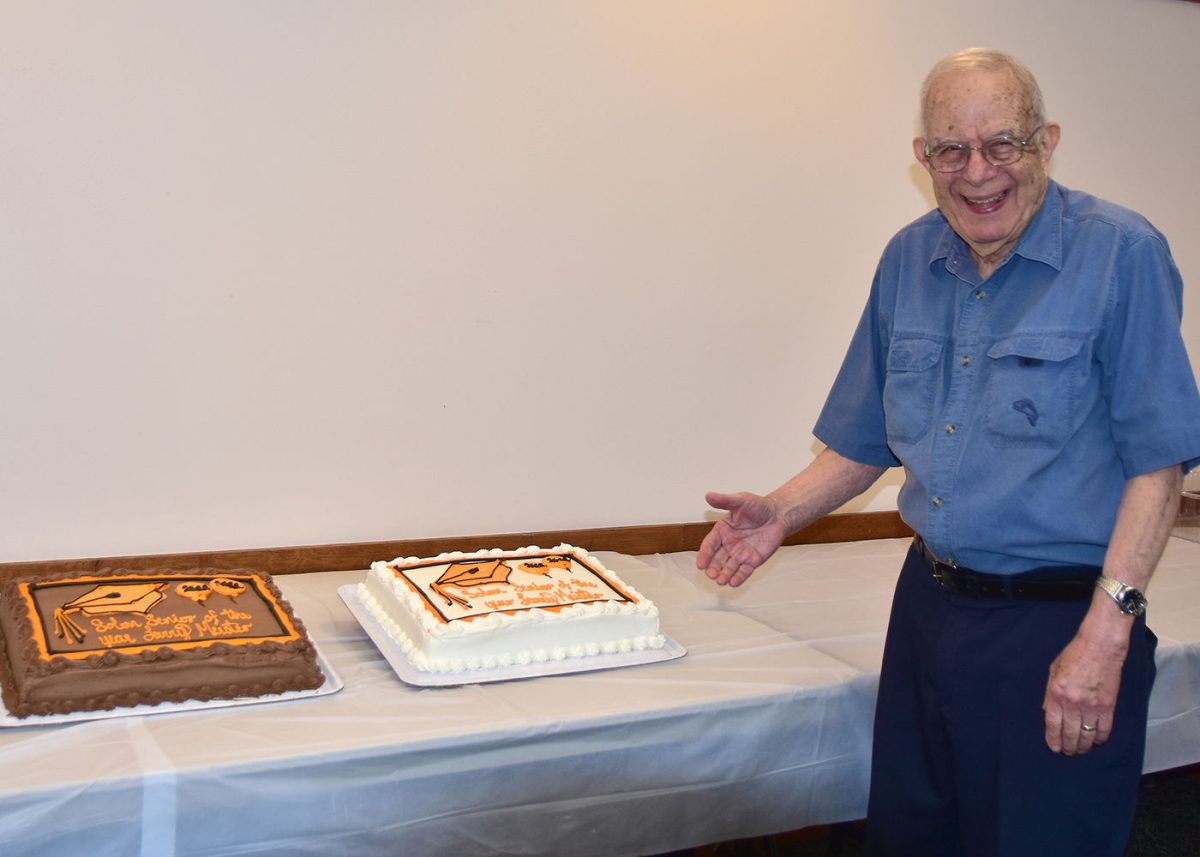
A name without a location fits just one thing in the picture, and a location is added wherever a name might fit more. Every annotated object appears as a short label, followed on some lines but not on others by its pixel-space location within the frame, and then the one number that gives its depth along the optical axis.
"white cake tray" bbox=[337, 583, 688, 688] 1.66
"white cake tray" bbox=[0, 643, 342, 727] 1.43
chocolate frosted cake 1.48
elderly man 1.43
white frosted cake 1.70
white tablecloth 1.37
